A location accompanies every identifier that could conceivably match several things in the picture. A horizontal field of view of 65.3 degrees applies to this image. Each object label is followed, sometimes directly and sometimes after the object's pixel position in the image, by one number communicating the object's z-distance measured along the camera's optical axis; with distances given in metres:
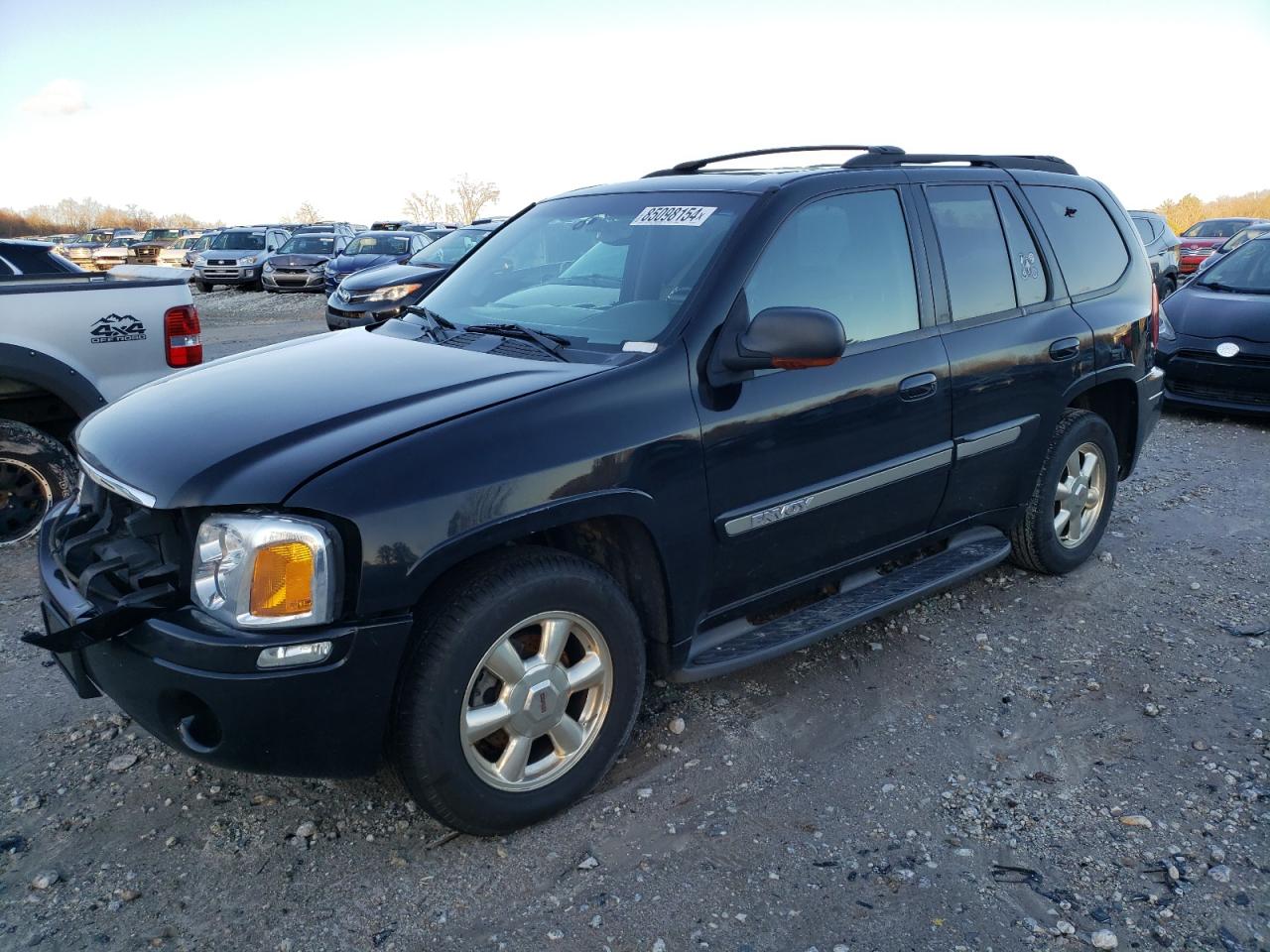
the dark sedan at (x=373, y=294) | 11.85
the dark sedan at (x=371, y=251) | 20.02
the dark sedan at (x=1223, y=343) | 8.08
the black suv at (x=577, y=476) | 2.42
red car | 22.33
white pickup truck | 5.04
